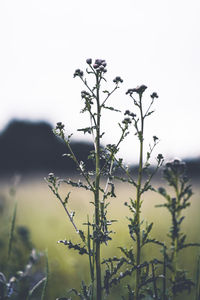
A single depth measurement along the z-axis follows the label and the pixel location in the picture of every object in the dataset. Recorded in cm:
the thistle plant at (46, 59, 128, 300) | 121
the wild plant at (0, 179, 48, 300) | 168
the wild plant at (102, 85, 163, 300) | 114
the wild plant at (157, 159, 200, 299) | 106
